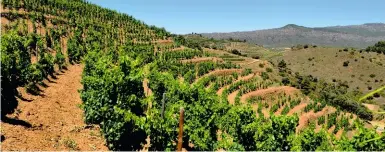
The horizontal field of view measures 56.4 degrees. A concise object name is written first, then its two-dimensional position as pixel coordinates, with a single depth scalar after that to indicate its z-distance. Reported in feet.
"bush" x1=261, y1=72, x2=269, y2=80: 202.00
